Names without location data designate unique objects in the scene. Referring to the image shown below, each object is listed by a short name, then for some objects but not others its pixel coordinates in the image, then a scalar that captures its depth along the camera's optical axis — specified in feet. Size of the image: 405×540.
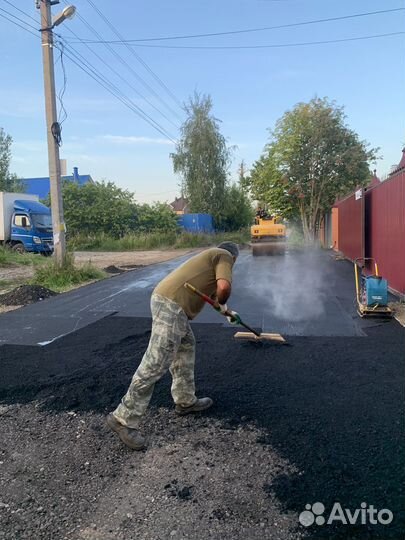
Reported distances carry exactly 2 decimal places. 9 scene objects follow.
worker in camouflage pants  10.89
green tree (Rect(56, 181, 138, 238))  106.52
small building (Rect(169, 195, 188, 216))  239.09
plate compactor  23.22
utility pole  38.68
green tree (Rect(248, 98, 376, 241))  80.84
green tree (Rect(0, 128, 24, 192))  140.77
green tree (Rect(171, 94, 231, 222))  128.88
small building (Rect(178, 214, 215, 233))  118.11
